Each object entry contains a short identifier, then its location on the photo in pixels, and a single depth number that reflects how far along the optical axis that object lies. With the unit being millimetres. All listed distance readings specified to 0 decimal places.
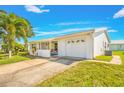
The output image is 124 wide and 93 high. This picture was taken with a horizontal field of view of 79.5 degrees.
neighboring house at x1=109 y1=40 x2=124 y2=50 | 22489
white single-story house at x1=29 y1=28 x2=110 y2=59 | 7203
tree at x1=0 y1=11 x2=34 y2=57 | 8281
